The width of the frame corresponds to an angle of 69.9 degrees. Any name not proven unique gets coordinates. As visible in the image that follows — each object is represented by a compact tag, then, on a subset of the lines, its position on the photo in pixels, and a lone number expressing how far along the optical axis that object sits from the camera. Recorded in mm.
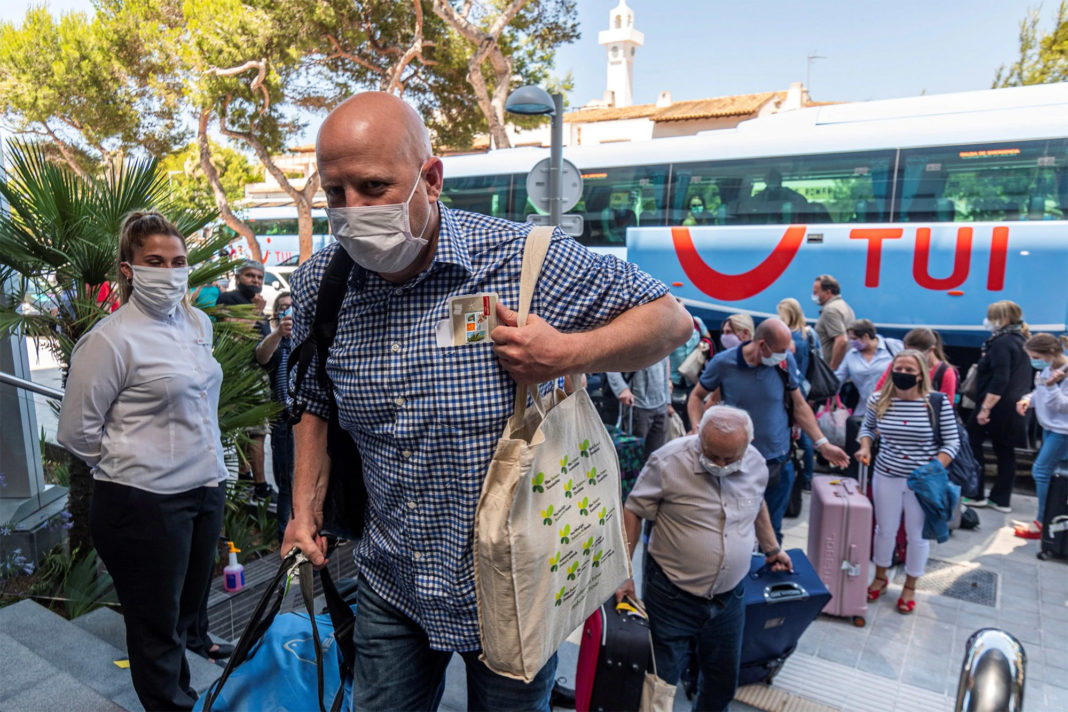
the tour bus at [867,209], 9359
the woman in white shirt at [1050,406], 5883
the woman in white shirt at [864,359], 7023
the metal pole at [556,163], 7078
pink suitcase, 4762
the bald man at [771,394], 5020
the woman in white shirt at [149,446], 2562
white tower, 82250
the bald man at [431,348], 1415
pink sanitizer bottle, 4309
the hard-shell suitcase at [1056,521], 5734
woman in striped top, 4906
